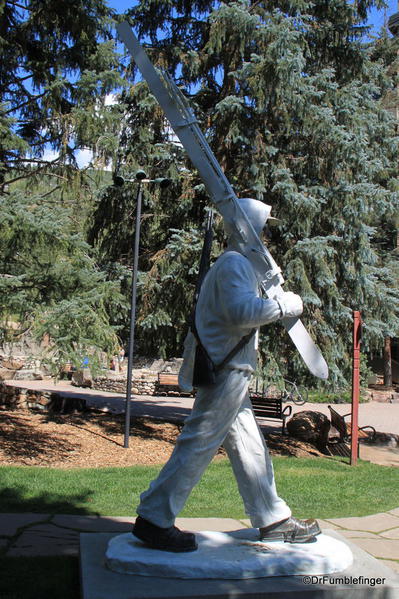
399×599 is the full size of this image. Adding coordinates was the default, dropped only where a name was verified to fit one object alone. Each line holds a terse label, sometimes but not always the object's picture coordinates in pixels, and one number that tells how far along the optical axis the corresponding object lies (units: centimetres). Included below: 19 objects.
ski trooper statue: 364
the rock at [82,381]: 2495
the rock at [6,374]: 2582
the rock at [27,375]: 2609
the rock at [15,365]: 2684
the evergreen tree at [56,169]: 764
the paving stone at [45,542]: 440
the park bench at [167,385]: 2330
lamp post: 997
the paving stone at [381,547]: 467
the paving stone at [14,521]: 491
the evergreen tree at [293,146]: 995
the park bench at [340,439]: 1195
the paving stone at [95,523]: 517
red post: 973
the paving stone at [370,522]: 557
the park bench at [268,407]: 1347
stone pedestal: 316
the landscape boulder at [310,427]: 1243
